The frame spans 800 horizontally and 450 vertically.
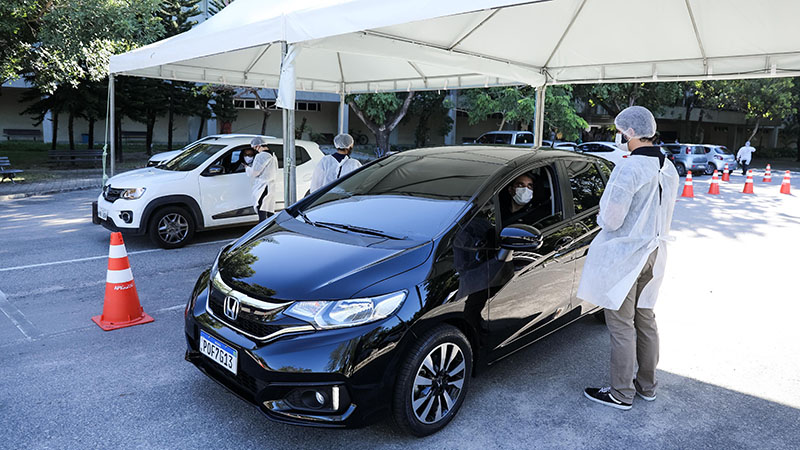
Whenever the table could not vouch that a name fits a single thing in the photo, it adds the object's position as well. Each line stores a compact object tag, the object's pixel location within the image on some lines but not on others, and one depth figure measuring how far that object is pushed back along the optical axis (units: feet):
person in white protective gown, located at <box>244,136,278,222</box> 24.40
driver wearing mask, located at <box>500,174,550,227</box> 12.36
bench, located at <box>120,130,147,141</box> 92.32
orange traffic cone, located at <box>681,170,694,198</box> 50.03
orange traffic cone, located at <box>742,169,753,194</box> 54.75
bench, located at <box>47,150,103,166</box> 59.57
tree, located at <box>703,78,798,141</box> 103.96
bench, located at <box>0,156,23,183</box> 47.68
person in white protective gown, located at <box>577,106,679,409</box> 11.00
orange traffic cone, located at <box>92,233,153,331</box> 15.43
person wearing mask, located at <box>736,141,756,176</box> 77.56
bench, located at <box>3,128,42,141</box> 92.32
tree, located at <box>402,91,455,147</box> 94.17
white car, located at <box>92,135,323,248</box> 24.59
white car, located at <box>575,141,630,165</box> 69.92
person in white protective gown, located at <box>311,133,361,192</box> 21.81
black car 9.27
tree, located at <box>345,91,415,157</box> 73.61
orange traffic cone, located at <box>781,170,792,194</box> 56.12
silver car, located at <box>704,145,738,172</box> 80.12
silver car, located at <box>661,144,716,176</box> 77.66
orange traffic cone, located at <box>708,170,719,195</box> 53.31
